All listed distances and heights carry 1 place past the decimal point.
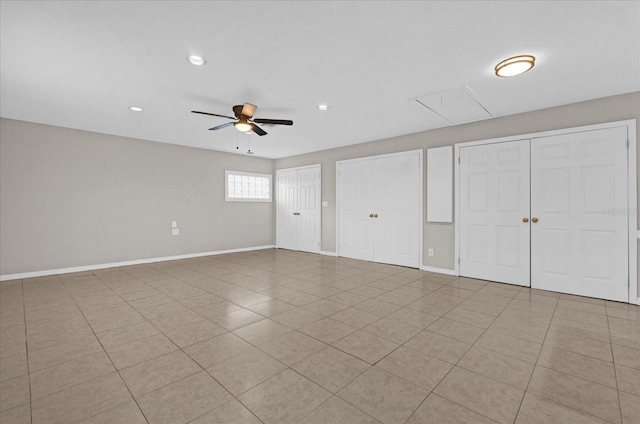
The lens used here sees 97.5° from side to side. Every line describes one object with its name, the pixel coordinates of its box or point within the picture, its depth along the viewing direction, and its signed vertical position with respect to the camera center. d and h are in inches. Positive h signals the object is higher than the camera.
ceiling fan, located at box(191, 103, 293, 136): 142.7 +47.2
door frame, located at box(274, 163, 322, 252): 268.7 +8.7
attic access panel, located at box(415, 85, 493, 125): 136.1 +54.9
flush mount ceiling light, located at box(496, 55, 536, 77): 103.3 +54.0
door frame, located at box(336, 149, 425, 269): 200.4 +2.1
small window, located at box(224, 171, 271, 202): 281.9 +23.4
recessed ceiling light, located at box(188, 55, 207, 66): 104.0 +56.4
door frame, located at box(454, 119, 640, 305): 130.8 -0.1
